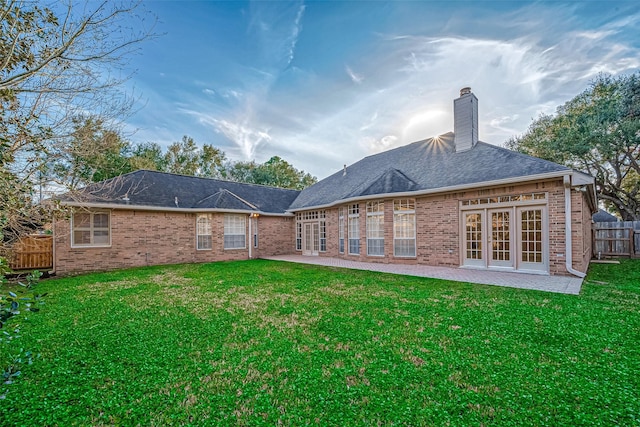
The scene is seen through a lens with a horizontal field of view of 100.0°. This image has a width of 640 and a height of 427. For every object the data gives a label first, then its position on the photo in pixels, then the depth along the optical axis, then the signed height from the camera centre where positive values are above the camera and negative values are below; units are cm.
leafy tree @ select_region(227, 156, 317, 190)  3094 +528
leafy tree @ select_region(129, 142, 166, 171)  2492 +644
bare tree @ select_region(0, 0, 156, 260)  305 +197
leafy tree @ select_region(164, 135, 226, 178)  2803 +644
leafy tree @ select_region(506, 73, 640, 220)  1455 +474
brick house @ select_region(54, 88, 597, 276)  838 +1
